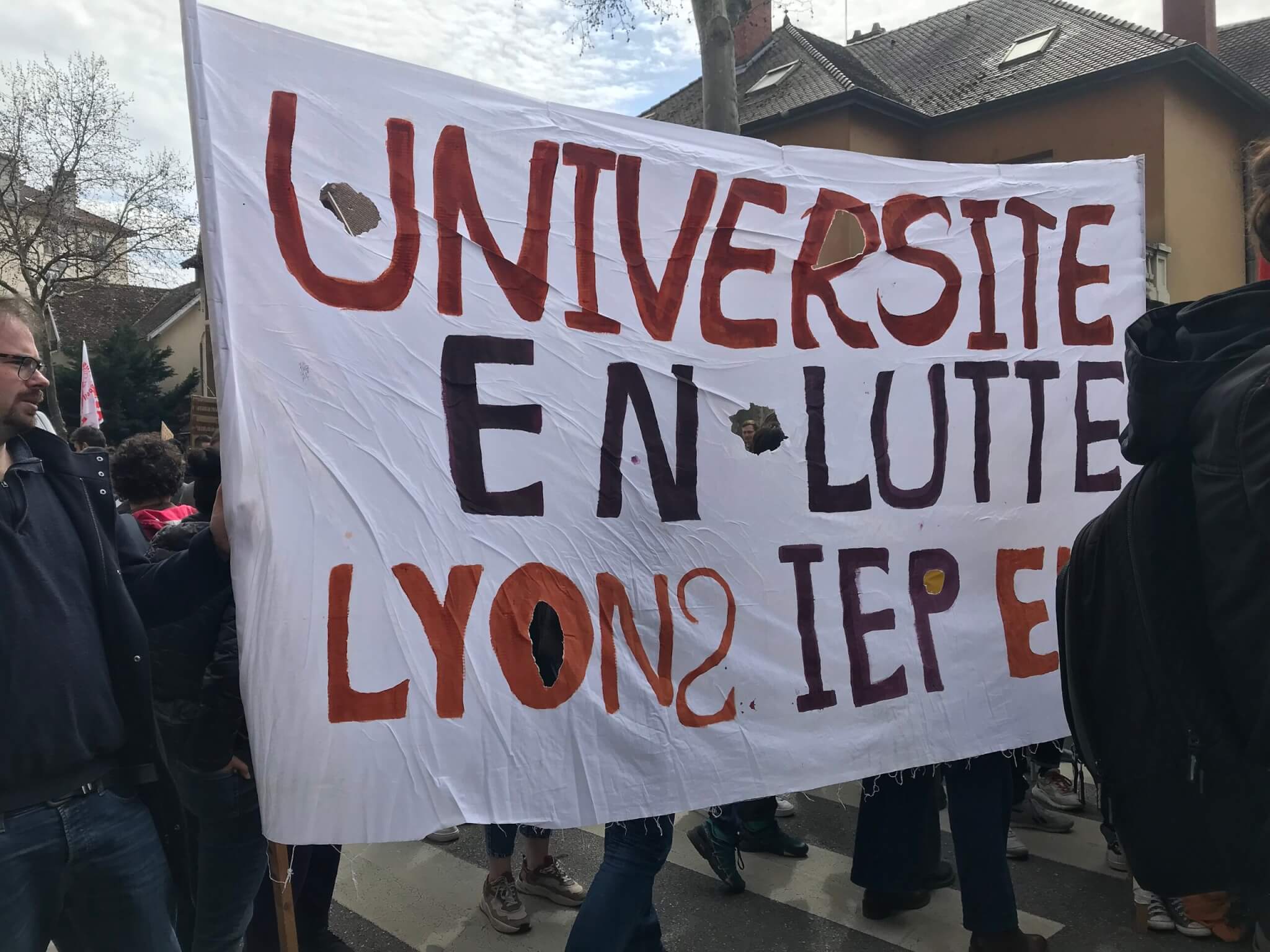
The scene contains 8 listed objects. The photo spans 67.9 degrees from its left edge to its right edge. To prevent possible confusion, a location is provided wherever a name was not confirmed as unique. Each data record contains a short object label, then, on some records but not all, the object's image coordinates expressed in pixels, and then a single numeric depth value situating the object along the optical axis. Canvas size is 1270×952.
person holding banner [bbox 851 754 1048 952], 2.64
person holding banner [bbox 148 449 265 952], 2.34
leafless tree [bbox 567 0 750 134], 7.58
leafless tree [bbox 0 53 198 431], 22.28
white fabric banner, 1.98
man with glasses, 1.65
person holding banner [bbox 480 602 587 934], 3.17
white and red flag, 11.70
